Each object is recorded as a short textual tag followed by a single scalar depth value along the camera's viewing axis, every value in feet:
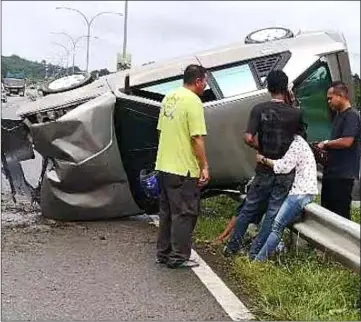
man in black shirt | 19.21
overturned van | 23.90
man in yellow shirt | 19.02
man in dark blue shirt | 20.40
